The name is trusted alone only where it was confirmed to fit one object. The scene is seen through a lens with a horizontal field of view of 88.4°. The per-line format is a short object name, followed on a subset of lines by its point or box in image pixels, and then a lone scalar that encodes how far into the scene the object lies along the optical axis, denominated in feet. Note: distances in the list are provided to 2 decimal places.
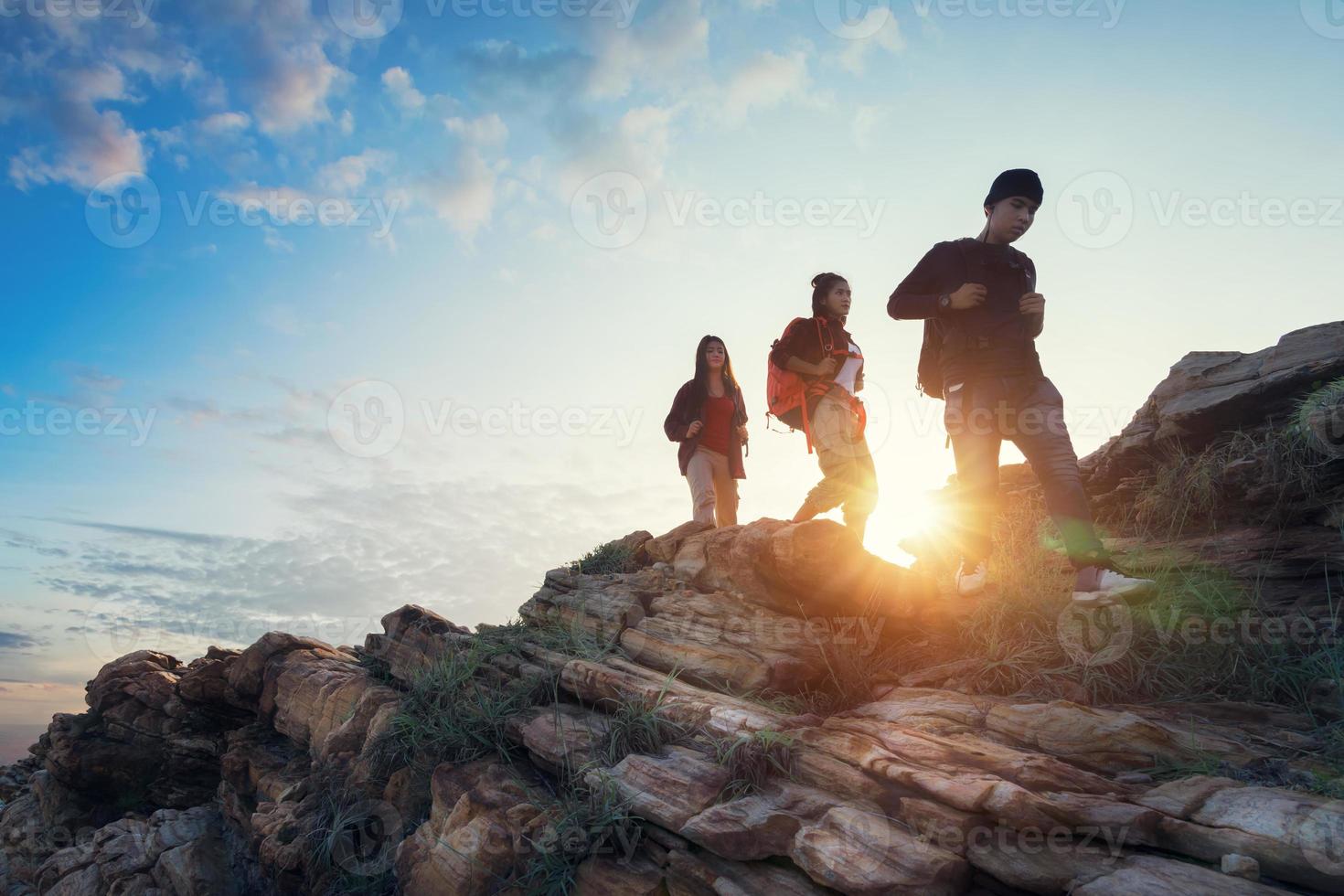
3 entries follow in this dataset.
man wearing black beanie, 17.19
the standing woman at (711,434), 26.53
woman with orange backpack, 21.62
